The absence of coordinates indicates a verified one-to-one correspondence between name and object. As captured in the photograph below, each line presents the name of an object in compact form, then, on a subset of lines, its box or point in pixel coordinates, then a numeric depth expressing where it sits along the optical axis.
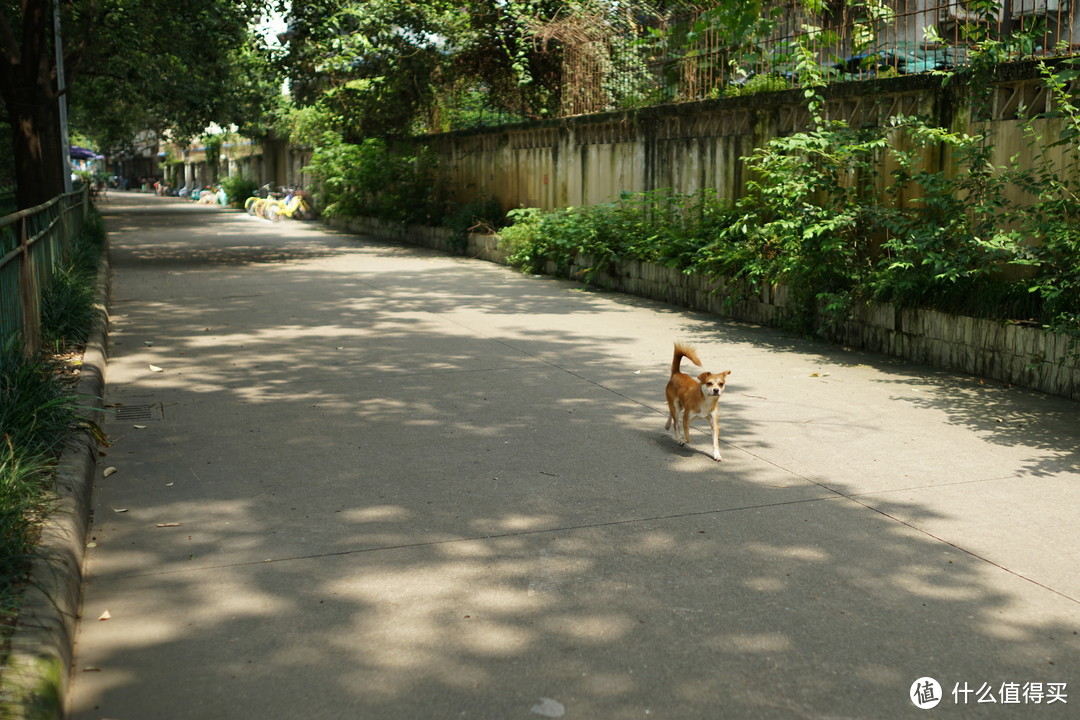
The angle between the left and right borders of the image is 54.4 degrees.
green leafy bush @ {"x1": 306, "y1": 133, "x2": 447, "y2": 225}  23.27
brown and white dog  6.26
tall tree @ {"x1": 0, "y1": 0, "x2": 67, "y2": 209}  18.44
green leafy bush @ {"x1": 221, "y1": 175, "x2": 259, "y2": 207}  46.75
